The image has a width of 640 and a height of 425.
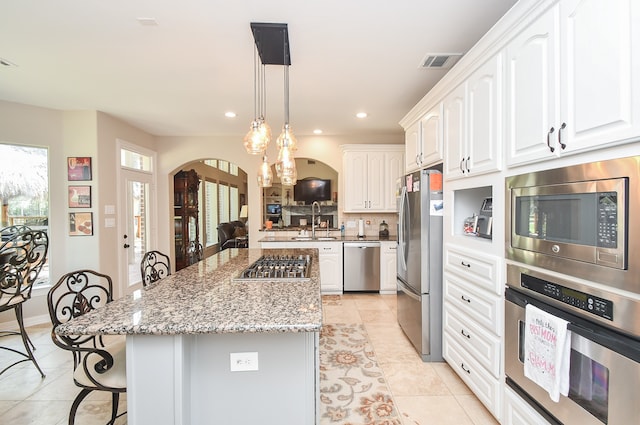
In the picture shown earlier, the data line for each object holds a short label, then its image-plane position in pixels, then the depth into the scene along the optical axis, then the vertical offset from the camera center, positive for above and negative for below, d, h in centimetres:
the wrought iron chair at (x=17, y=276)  253 -56
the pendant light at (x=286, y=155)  221 +40
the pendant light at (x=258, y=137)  206 +48
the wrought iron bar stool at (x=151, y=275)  240 -54
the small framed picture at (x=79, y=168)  388 +53
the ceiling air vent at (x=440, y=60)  252 +126
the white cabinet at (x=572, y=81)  106 +52
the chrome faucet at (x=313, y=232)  500 -40
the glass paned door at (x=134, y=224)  447 -22
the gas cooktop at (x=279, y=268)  205 -45
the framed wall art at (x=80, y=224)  388 -18
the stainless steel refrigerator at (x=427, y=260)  264 -45
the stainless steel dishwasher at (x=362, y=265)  469 -86
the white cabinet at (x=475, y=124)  181 +57
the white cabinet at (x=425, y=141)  262 +64
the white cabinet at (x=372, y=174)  491 +55
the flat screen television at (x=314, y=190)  668 +40
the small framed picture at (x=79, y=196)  388 +17
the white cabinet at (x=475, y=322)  183 -77
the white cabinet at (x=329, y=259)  467 -77
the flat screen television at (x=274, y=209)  899 -1
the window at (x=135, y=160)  449 +77
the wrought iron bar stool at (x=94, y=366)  149 -80
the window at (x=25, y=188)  354 +26
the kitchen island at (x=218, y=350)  126 -66
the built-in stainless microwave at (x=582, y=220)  107 -5
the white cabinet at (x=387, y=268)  467 -91
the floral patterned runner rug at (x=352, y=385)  200 -134
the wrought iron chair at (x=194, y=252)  643 -93
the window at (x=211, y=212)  811 -8
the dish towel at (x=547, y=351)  129 -64
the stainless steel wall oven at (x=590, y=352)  108 -56
